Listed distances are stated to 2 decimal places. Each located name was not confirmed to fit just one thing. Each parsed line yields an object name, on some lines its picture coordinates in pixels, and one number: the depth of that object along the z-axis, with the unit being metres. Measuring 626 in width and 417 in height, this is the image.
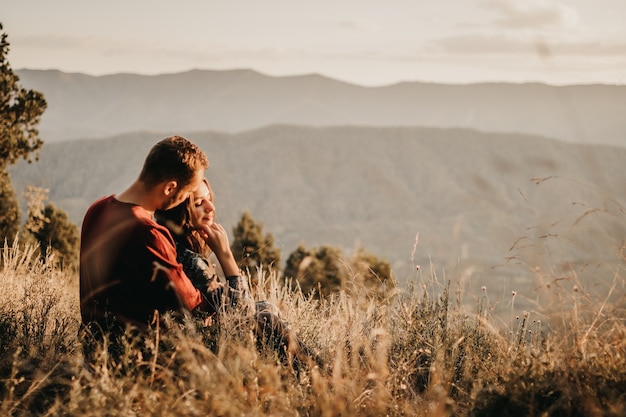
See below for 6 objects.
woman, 3.18
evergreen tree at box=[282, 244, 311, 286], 23.67
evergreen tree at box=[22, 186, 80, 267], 16.03
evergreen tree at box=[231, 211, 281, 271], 25.27
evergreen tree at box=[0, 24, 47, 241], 10.80
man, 2.90
